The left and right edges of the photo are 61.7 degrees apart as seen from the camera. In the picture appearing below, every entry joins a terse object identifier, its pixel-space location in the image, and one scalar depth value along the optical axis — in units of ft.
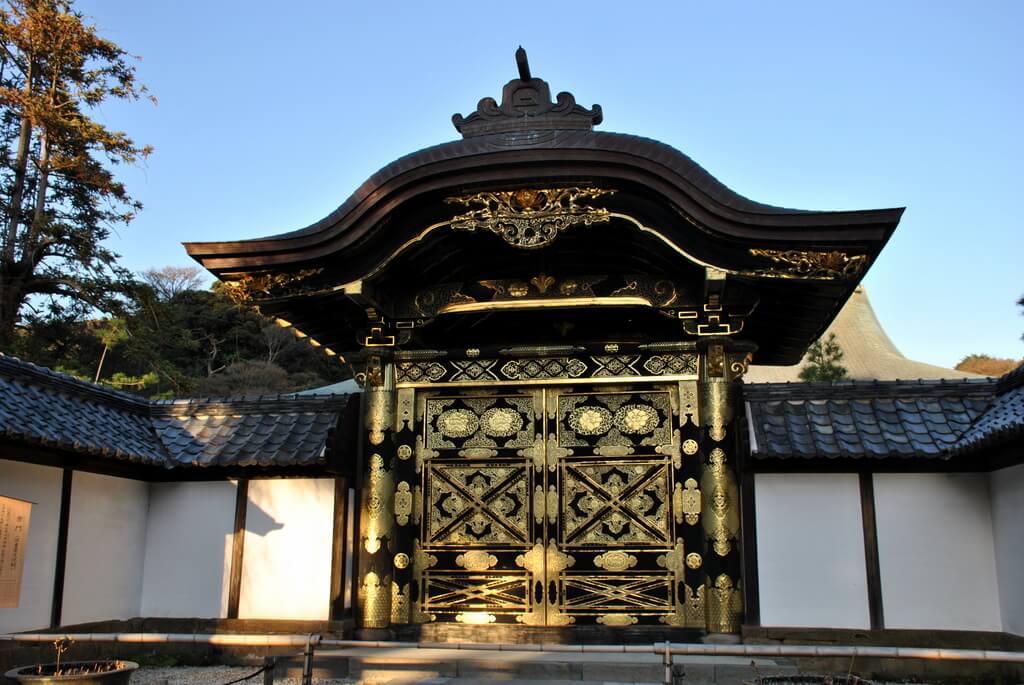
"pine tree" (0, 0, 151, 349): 74.49
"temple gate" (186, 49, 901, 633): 28.17
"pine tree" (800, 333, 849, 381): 100.89
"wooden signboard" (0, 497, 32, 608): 25.90
